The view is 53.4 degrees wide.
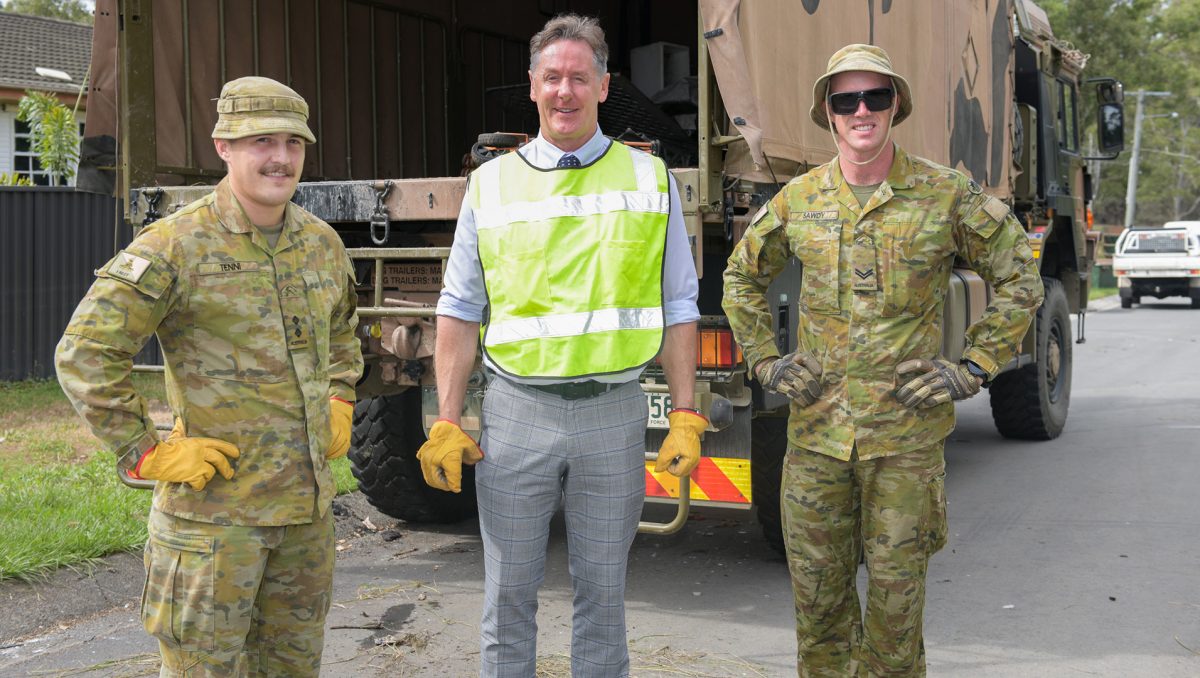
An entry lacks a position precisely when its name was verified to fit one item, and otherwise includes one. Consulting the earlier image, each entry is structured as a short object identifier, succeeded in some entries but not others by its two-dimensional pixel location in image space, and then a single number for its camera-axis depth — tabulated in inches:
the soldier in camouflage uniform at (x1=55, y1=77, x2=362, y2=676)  105.6
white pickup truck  968.3
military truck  173.3
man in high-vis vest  113.7
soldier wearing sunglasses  129.7
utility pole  1303.8
